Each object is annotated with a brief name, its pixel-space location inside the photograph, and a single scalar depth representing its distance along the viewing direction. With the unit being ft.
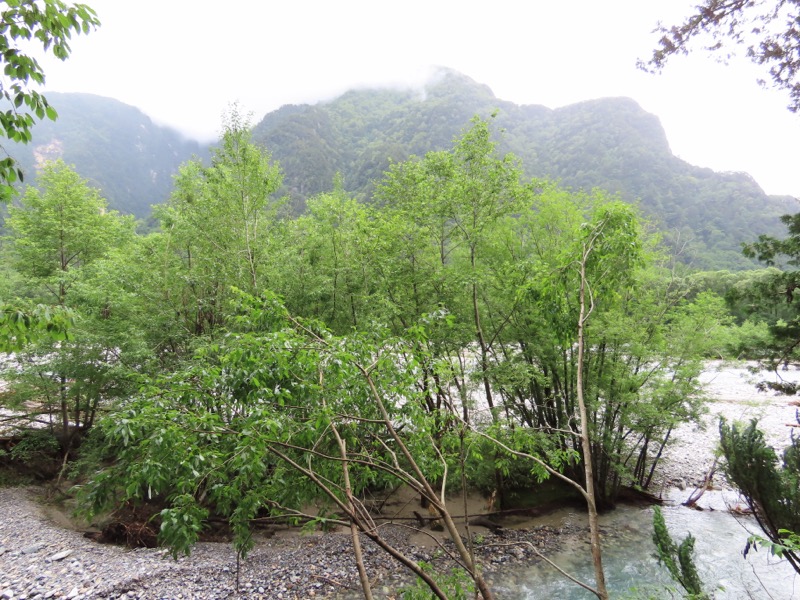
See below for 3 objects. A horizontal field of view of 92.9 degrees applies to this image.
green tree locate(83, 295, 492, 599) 9.26
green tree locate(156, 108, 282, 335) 32.63
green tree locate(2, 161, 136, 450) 31.96
